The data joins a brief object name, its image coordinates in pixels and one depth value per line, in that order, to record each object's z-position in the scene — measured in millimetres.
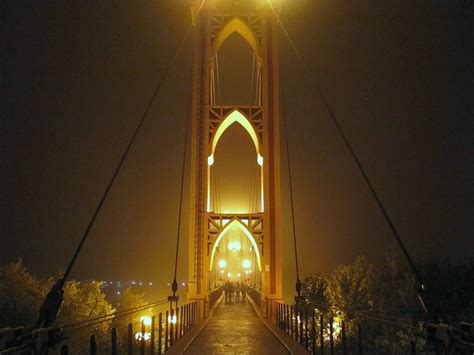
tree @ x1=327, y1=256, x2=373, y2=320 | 33250
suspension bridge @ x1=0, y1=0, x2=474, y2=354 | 15203
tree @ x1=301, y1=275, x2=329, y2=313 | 47500
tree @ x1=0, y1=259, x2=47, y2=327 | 25734
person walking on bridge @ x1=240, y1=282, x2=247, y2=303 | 25031
